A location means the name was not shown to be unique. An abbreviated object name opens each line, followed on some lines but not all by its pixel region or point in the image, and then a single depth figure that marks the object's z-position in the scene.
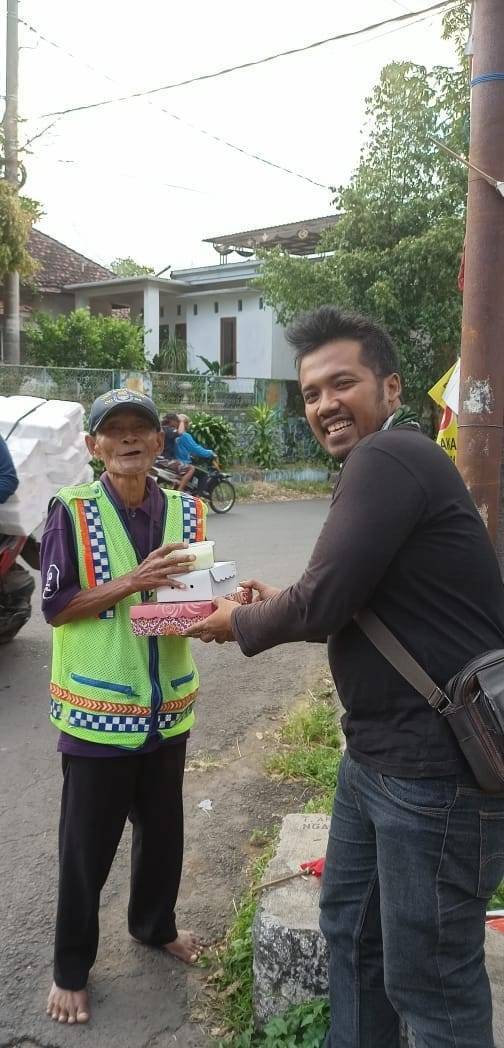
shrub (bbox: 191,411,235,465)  16.73
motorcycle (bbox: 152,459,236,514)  12.66
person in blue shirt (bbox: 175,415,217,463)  13.32
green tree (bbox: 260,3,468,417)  14.05
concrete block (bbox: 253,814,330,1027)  2.29
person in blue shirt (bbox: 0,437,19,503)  4.75
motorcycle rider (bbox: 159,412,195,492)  12.90
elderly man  2.24
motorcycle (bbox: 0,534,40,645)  5.46
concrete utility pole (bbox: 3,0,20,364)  15.96
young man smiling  1.56
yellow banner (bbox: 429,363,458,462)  3.83
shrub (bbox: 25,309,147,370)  18.69
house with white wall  23.16
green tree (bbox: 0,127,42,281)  15.11
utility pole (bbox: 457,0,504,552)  2.85
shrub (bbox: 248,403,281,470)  18.28
